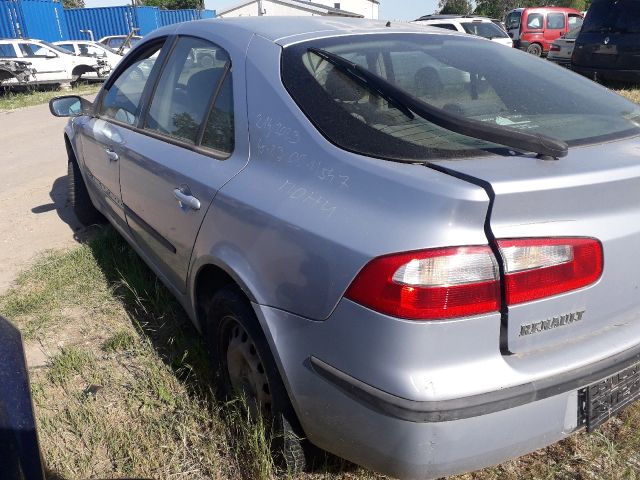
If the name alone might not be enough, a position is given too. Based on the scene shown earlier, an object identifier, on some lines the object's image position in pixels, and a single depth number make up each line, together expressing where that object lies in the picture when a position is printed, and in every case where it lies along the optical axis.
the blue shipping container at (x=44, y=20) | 25.09
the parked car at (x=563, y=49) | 11.44
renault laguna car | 1.48
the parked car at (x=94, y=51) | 19.27
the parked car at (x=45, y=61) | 16.53
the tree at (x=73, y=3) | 61.09
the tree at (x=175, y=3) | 53.33
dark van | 9.00
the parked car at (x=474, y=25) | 15.75
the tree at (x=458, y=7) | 56.53
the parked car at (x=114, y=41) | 24.15
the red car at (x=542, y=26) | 19.61
